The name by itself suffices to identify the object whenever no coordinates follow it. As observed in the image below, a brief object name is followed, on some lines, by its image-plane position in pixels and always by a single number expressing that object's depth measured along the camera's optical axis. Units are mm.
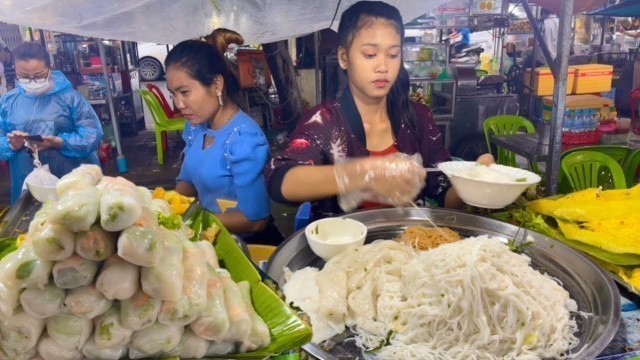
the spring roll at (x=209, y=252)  1209
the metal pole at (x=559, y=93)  2117
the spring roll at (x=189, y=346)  958
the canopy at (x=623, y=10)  7535
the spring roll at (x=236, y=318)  996
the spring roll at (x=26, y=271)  812
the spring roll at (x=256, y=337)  1028
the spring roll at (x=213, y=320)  946
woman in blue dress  2686
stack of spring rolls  797
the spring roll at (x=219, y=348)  1003
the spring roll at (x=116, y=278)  833
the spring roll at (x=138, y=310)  876
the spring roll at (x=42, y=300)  832
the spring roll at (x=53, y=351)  884
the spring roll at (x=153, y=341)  911
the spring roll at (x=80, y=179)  949
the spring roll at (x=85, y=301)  846
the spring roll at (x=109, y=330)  882
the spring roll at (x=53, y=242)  775
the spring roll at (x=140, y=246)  806
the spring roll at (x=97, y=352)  898
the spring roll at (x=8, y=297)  825
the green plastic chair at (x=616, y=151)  3660
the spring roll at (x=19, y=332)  853
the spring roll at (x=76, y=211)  761
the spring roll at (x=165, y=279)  861
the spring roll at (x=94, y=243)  796
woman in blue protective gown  3902
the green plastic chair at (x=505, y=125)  5414
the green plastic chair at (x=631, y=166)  3496
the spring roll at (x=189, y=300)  897
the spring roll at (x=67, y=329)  869
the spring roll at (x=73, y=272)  808
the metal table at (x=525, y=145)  2824
